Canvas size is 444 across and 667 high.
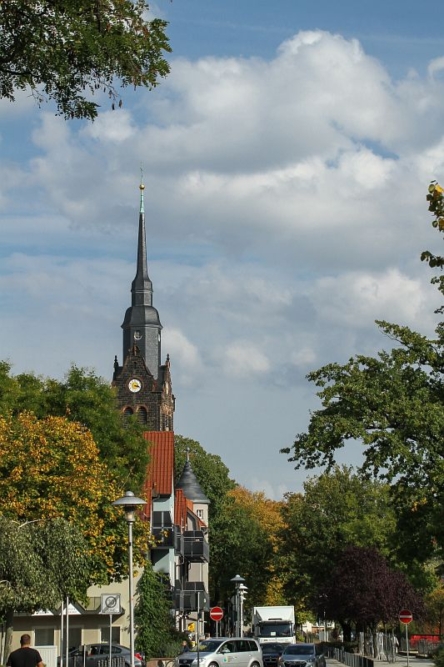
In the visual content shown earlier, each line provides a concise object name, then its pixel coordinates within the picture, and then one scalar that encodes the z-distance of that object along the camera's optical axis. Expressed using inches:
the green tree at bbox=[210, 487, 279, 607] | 3467.0
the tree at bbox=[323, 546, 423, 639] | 2427.4
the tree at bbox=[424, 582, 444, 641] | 3432.6
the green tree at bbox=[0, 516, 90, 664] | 1272.1
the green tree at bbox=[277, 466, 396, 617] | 2883.9
